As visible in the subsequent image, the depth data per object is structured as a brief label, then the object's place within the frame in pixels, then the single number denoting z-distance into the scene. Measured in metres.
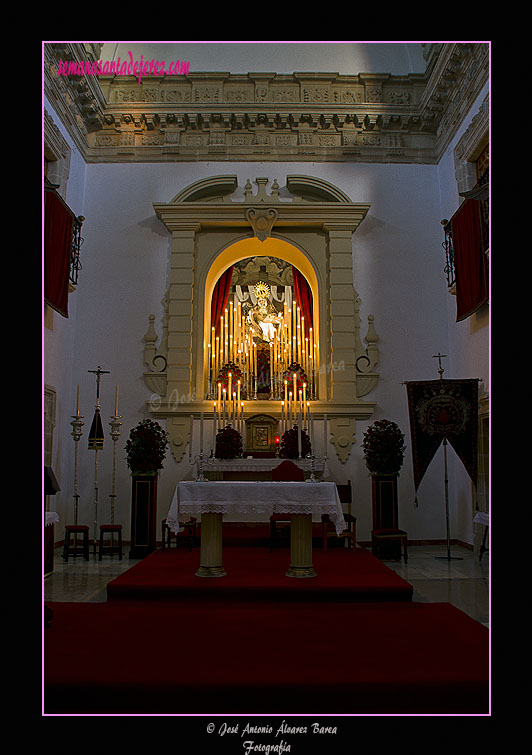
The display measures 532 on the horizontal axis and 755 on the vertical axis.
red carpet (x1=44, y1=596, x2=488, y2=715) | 3.07
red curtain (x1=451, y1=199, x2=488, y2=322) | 8.33
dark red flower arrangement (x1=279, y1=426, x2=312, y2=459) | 8.91
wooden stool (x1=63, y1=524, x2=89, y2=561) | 7.80
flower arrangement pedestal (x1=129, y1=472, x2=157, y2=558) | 8.04
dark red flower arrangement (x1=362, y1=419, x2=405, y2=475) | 8.35
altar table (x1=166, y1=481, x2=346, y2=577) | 5.83
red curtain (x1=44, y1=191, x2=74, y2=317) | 8.28
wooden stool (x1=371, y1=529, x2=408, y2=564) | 7.59
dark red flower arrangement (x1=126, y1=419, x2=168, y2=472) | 8.26
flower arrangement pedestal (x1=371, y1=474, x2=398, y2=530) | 8.32
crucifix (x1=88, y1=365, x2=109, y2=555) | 8.42
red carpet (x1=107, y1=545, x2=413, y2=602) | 5.44
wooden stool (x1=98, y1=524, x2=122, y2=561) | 7.87
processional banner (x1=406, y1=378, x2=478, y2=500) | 7.81
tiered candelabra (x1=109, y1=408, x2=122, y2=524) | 8.52
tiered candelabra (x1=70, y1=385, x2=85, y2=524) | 8.36
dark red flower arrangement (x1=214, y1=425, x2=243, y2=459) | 8.80
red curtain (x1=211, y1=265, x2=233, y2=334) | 12.12
